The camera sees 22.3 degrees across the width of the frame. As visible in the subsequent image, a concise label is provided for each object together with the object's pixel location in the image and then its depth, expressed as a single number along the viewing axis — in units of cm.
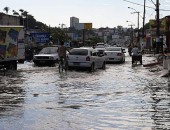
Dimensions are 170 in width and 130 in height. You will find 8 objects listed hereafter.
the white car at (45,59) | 3316
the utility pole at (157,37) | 4478
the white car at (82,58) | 2725
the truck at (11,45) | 2611
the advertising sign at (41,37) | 6600
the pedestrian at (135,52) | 3662
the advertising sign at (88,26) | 13430
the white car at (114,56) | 3838
